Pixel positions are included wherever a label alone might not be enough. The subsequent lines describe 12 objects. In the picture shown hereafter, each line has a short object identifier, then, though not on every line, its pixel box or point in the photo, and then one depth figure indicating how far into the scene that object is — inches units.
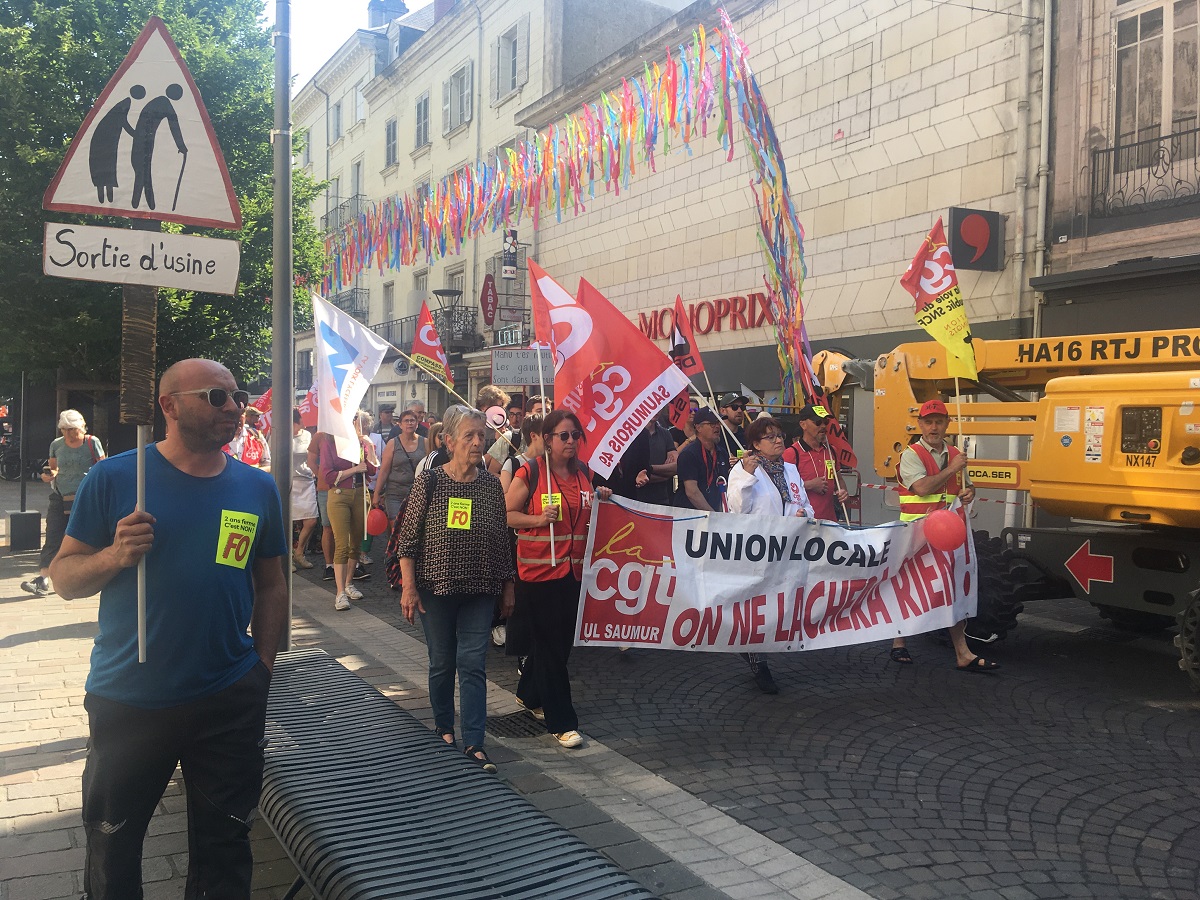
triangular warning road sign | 134.0
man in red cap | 270.4
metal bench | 110.8
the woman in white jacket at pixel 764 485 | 254.7
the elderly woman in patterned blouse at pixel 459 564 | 190.1
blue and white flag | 261.6
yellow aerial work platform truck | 243.8
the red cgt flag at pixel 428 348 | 386.9
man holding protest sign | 105.7
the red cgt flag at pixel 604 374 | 233.8
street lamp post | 232.5
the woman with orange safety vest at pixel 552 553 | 208.4
